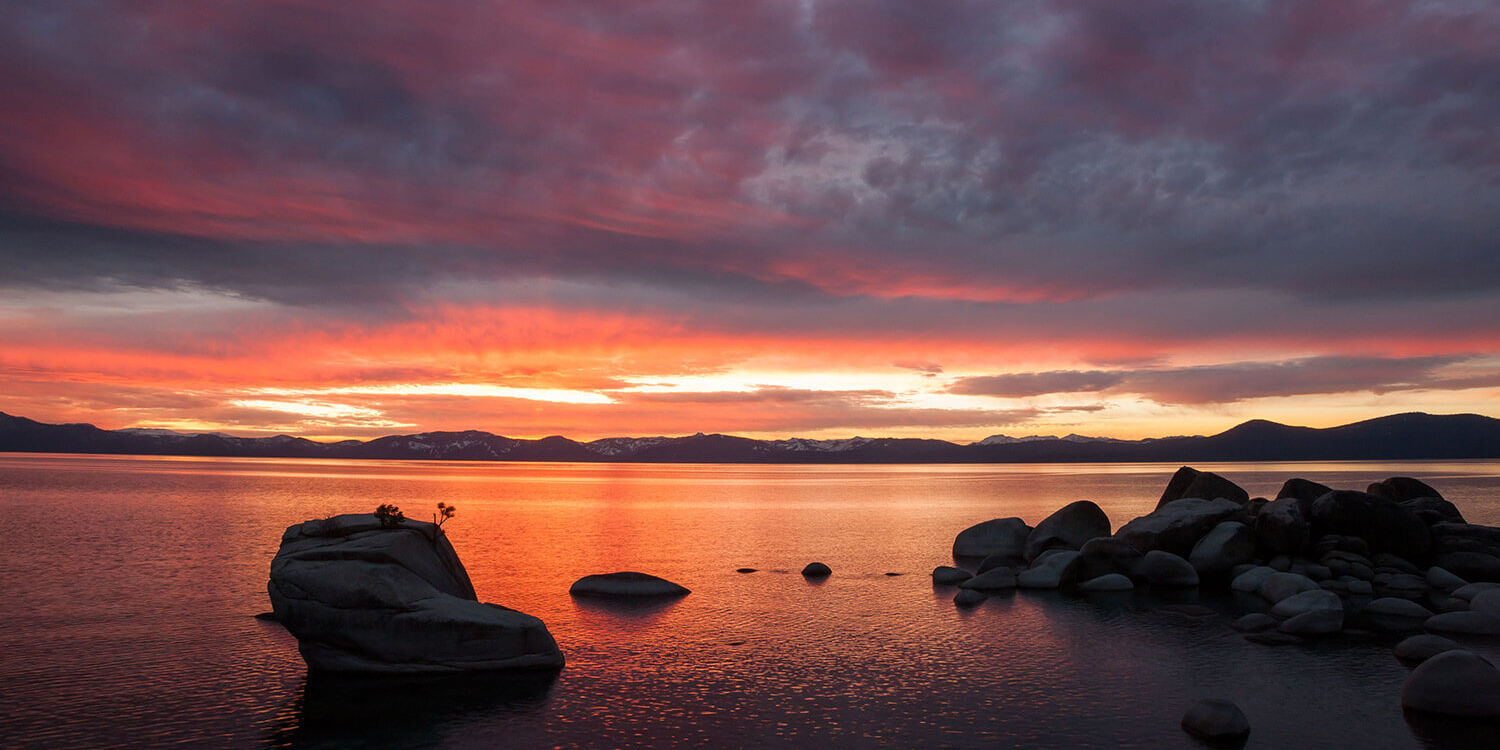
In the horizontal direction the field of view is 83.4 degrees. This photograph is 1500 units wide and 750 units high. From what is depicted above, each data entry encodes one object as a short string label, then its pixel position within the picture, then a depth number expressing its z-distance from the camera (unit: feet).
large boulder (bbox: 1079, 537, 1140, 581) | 141.49
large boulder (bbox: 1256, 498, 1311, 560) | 140.97
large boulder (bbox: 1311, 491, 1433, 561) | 141.33
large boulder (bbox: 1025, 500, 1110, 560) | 160.35
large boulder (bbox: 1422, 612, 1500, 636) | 97.66
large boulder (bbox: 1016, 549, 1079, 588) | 134.31
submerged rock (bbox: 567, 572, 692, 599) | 124.36
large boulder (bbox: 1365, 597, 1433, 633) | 103.60
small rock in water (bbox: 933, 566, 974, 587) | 138.72
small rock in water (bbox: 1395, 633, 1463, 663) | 84.69
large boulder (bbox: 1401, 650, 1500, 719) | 65.67
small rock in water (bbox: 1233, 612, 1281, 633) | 100.68
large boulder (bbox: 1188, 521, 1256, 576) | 140.67
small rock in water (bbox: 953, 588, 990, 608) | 119.34
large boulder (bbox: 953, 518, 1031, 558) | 178.29
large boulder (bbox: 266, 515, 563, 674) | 77.77
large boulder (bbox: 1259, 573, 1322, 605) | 118.11
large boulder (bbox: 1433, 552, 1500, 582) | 132.16
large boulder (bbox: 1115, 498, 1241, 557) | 148.36
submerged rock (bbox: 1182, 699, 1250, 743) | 61.00
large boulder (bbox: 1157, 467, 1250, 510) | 171.32
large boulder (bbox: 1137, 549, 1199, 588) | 138.00
